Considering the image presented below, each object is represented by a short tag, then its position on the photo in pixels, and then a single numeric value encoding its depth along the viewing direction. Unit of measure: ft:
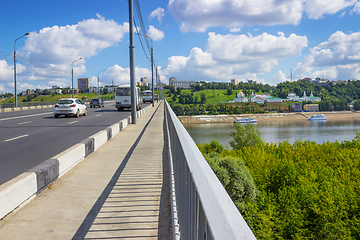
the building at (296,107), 584.81
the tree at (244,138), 219.20
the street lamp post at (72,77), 157.47
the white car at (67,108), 72.84
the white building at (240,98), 640.99
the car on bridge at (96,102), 142.82
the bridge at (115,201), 5.32
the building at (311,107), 568.82
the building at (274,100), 647.15
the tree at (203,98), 603.59
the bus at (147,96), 222.07
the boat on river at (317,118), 444.55
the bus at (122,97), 107.38
